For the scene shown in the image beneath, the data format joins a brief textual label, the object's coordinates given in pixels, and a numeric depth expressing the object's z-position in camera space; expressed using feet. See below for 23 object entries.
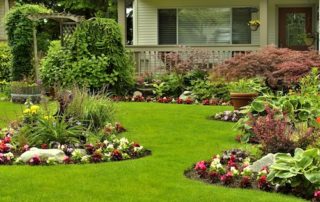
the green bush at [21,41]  56.08
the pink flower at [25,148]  27.22
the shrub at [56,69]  52.38
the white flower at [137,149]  27.43
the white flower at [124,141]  27.79
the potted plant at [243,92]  40.63
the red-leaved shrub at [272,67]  43.04
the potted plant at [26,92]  50.62
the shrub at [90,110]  30.04
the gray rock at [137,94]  54.13
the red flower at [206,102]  49.47
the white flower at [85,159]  25.54
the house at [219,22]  67.67
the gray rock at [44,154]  25.43
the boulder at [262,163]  22.45
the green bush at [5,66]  65.92
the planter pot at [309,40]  66.33
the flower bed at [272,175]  20.11
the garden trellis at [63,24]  54.54
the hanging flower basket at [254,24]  64.44
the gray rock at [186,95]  52.10
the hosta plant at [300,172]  19.97
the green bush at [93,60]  52.31
